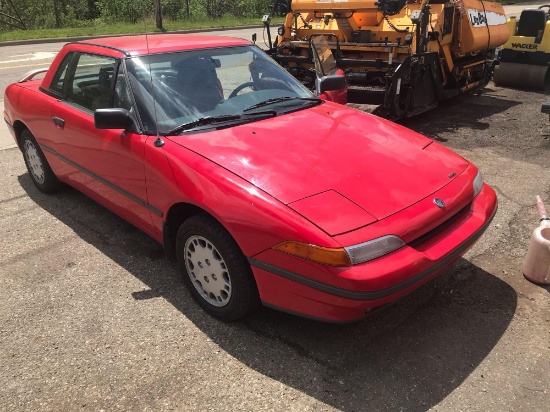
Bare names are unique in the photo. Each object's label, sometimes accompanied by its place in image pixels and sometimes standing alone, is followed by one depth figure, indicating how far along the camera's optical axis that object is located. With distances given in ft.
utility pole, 69.76
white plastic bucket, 10.78
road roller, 30.45
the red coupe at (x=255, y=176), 8.11
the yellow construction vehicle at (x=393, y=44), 22.20
